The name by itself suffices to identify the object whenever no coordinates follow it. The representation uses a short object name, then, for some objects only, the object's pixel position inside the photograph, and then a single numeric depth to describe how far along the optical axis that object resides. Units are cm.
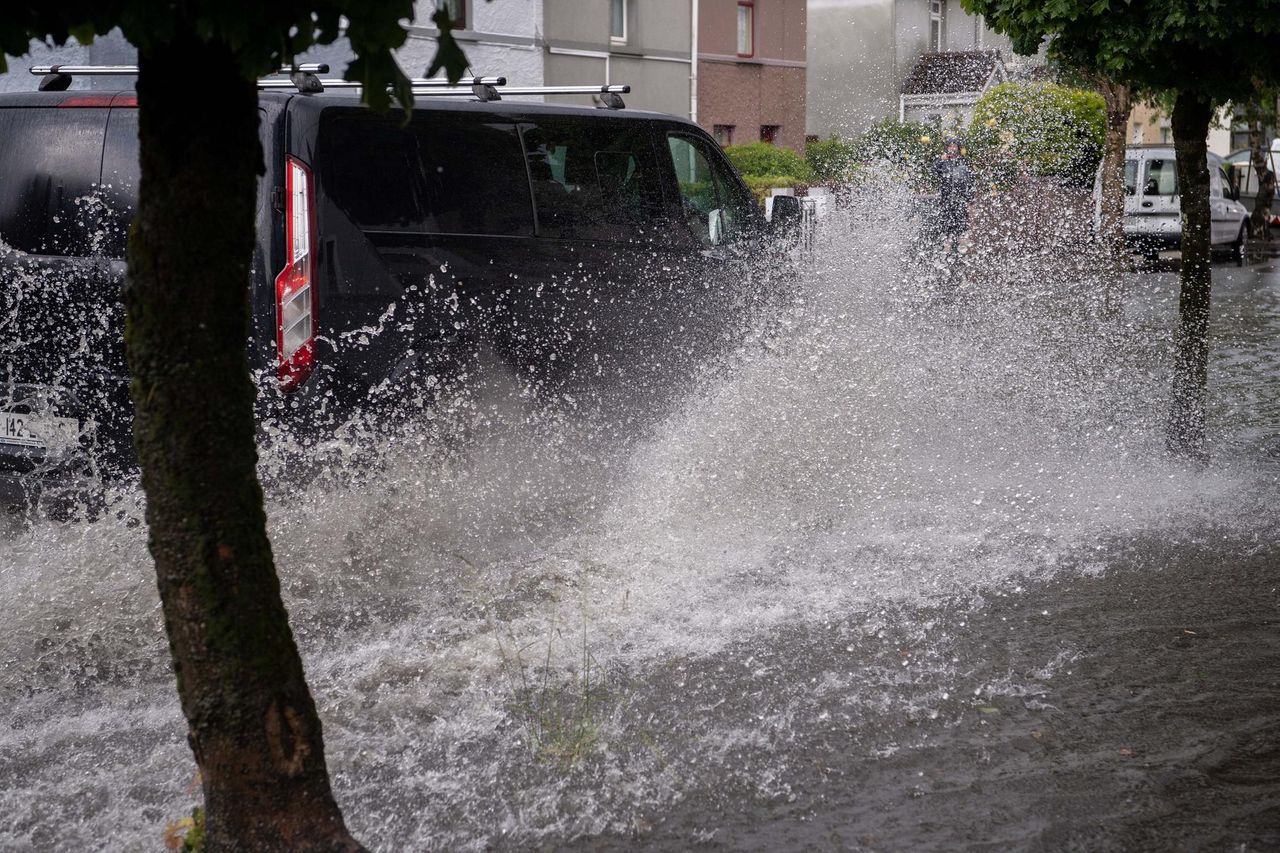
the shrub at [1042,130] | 2491
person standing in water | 1488
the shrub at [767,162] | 2867
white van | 2584
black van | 557
